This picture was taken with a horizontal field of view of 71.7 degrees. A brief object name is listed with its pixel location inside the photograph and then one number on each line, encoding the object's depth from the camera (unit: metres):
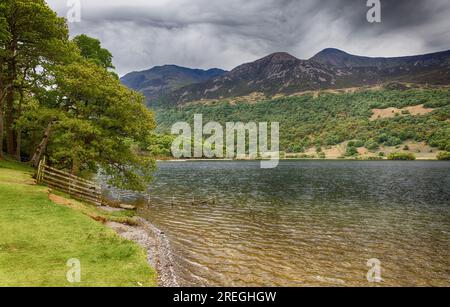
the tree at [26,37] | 30.81
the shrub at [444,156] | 166.25
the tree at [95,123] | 32.31
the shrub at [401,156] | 179.34
